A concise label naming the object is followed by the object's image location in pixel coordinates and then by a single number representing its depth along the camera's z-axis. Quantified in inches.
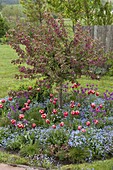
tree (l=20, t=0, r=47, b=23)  854.5
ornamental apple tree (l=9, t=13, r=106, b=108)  188.1
